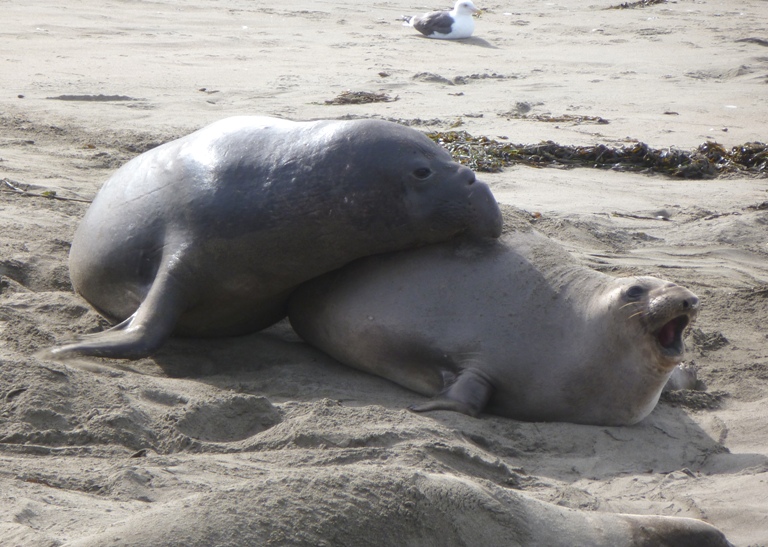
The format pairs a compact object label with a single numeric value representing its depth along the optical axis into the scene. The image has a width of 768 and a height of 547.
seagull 27.59
